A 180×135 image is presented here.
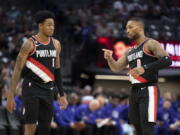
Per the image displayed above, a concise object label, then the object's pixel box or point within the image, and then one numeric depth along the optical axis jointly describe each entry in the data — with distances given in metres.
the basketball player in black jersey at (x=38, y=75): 11.17
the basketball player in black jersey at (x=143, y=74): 10.74
